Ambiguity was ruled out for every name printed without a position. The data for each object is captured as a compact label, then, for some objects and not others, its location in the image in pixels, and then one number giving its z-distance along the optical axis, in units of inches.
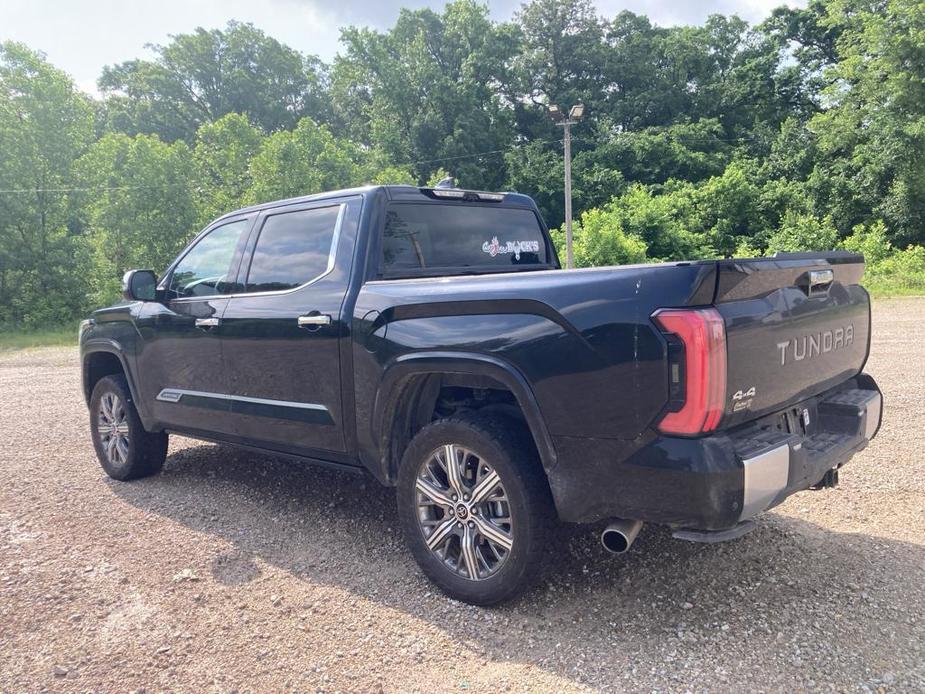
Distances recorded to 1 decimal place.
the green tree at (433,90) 1854.1
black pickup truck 97.2
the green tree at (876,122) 1043.9
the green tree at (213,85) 2086.6
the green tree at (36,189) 888.3
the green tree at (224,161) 1130.0
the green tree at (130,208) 938.1
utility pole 775.7
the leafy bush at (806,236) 1090.1
